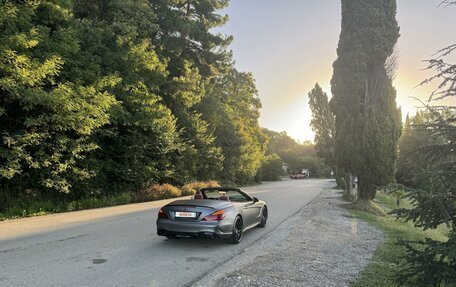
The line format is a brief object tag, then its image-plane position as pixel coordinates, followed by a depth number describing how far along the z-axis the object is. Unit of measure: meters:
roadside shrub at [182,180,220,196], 25.96
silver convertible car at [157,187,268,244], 7.95
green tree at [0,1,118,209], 11.95
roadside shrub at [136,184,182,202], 21.06
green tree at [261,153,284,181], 64.50
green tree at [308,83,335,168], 37.59
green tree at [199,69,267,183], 35.59
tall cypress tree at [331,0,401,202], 16.98
